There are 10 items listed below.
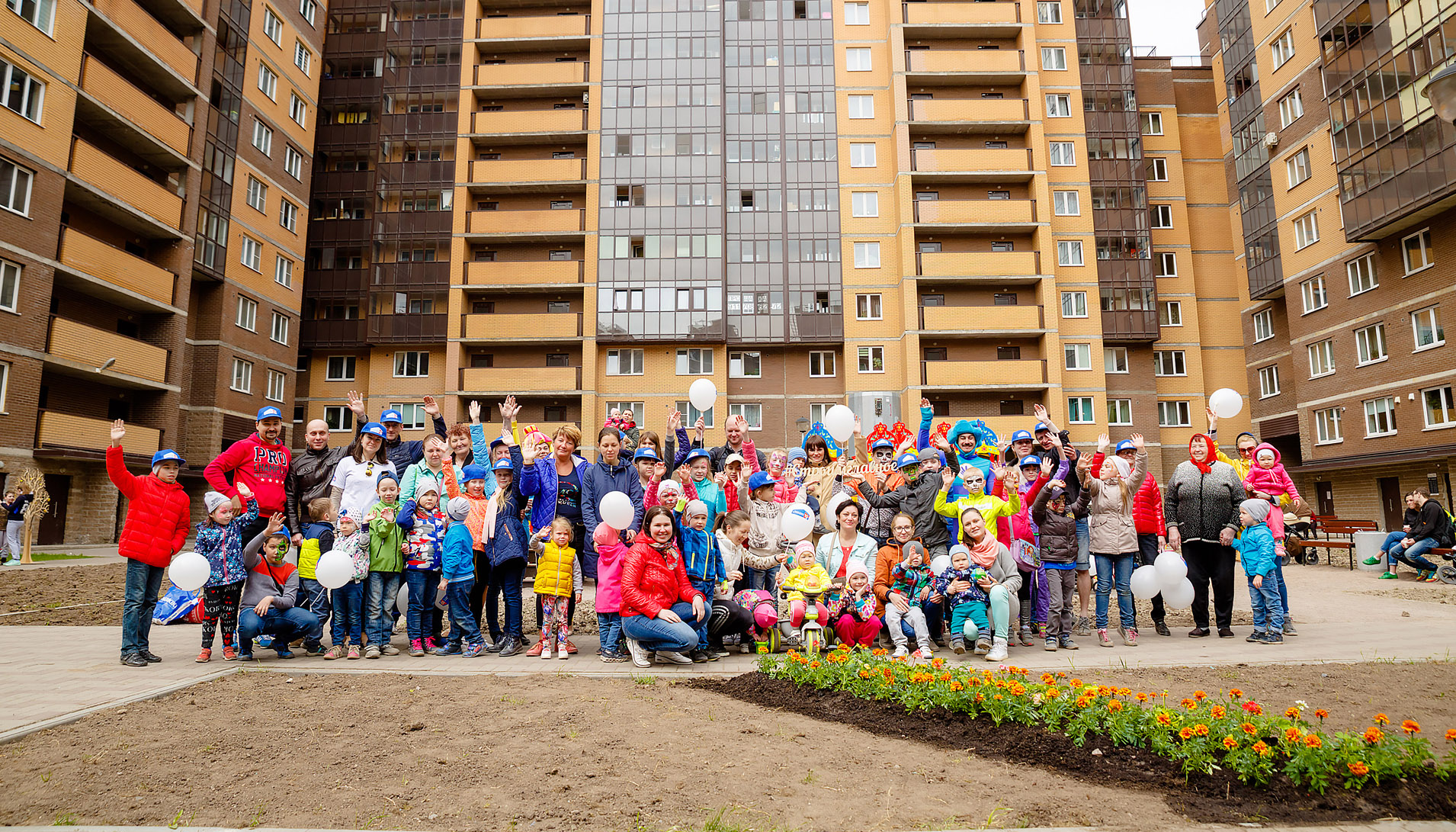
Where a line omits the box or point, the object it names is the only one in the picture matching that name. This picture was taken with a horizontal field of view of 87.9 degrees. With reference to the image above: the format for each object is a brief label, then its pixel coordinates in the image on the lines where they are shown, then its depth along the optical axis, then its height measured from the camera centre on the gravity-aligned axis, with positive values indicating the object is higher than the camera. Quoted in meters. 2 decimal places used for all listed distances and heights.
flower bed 4.00 -1.34
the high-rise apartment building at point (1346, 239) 27.84 +11.04
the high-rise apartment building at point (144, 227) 24.59 +11.32
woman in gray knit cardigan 9.52 -0.17
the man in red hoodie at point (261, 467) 8.59 +0.52
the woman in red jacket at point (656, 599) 7.98 -0.94
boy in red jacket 7.98 -0.26
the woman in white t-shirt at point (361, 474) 8.92 +0.44
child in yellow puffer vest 8.54 -0.81
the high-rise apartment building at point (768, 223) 39.28 +15.35
